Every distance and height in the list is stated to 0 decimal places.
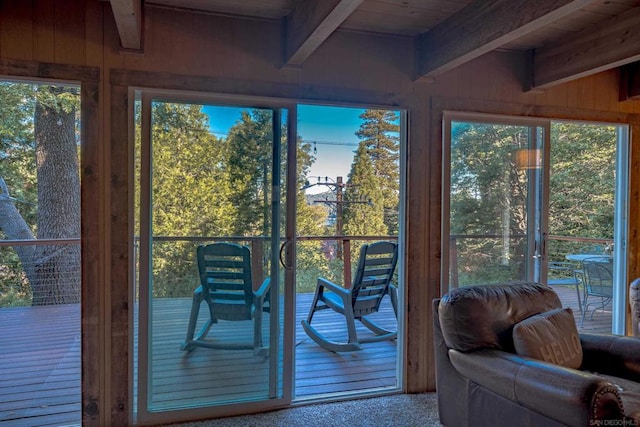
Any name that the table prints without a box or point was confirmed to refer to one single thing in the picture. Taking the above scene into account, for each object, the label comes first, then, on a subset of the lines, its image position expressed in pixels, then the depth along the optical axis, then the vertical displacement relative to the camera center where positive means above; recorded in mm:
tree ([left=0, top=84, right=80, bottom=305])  4703 +411
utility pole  5855 +104
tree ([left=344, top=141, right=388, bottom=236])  5922 +95
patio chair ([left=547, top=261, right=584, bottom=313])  4520 -741
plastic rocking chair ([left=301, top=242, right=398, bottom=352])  3648 -748
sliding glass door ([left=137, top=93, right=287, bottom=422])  2408 -309
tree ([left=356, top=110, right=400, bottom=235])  5953 +883
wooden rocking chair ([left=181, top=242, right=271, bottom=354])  2518 -527
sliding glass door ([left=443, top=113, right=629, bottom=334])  2939 +85
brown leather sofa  1519 -697
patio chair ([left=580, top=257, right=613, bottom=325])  3891 -614
